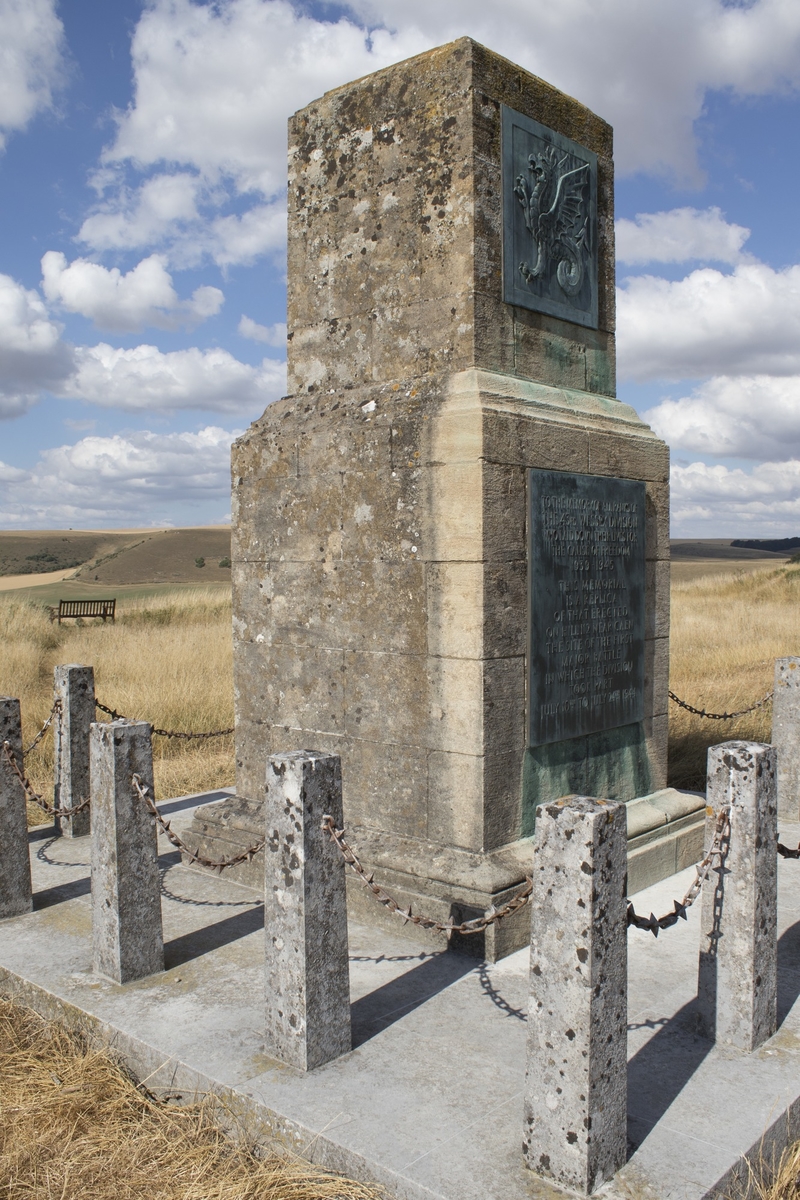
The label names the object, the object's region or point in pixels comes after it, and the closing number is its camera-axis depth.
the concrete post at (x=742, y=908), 3.30
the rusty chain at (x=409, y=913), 3.23
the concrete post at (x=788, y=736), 6.52
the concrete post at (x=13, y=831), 4.64
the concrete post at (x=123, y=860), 3.89
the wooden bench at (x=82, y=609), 20.96
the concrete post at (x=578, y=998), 2.61
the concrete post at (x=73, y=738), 6.23
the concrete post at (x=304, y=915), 3.20
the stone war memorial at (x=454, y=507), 4.54
